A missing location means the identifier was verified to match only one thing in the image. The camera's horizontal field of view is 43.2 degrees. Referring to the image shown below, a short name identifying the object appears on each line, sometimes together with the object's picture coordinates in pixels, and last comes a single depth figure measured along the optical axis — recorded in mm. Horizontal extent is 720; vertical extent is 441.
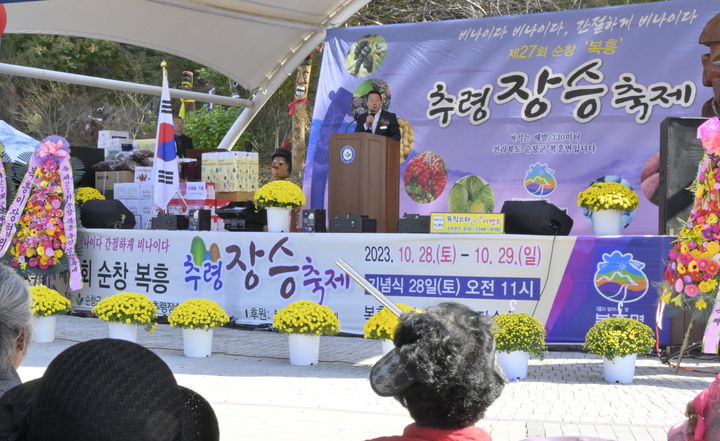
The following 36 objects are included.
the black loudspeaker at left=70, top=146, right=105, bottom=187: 10414
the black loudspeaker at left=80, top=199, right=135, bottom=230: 9133
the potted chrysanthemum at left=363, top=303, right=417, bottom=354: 6316
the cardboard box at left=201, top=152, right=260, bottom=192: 9414
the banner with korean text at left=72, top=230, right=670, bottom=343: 6895
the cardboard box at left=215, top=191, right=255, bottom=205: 9352
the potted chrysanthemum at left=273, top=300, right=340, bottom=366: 6680
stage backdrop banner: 9141
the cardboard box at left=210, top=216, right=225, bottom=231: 8859
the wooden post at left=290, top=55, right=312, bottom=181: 12983
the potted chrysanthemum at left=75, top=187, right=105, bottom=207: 9672
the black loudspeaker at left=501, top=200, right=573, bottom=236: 7336
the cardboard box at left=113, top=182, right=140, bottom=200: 9844
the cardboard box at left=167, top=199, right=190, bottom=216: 9492
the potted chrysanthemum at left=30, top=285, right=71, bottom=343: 7508
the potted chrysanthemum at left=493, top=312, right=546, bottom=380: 6113
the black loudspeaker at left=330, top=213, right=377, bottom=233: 7859
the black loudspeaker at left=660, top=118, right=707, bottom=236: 6953
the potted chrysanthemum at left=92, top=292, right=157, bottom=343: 7086
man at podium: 9812
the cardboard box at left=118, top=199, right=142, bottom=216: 9812
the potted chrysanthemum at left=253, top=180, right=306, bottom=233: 8109
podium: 8398
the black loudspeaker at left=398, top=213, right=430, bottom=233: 7609
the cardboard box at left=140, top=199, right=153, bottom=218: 9734
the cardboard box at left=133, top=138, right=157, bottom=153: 10867
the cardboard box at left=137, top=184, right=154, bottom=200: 9742
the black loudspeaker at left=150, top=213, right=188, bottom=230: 8695
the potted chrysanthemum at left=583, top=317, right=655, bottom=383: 5984
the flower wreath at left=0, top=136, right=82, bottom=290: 8422
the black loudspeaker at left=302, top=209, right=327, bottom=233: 8078
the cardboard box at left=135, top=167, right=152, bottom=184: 9875
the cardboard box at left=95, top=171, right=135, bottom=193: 10242
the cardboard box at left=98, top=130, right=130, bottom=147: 11219
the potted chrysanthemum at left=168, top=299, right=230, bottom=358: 6973
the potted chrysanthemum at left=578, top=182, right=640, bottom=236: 6938
